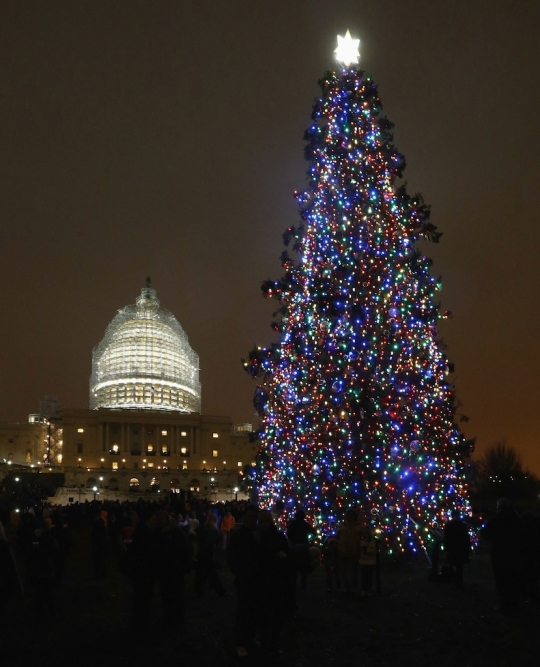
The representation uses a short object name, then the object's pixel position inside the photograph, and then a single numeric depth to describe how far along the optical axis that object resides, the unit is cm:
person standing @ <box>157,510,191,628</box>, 1001
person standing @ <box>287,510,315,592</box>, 1352
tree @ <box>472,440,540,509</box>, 4928
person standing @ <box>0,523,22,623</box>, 940
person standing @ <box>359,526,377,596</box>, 1244
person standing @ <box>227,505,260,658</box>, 838
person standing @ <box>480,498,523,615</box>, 1063
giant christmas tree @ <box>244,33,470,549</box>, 1636
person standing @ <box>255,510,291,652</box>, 859
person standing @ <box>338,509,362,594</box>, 1250
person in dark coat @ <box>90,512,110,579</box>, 1691
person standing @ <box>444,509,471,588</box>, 1313
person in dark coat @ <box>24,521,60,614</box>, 1120
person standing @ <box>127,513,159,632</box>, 993
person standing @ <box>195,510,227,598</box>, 1320
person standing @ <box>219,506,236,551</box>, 2080
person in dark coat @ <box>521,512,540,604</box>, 1210
